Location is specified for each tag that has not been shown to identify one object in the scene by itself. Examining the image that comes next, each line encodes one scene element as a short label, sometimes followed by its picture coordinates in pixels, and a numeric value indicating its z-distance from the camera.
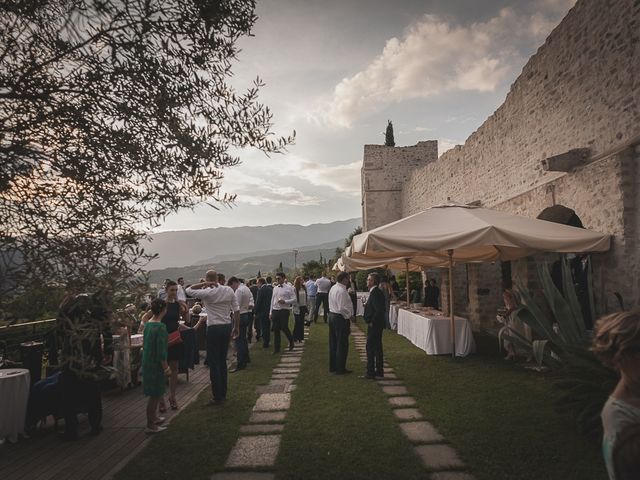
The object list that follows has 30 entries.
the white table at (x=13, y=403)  4.32
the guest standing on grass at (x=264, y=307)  9.51
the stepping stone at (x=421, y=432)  3.94
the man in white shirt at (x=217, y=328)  5.41
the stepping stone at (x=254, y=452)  3.53
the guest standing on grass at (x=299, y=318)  10.47
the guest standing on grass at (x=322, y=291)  13.33
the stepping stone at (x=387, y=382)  6.11
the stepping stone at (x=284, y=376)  6.66
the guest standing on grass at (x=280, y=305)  8.81
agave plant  3.79
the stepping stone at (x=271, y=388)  5.91
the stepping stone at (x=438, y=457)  3.36
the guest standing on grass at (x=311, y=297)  14.25
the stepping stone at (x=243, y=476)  3.29
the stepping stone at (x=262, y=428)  4.30
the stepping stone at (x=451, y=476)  3.17
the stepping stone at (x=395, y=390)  5.60
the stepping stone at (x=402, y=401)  5.05
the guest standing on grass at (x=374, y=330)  6.48
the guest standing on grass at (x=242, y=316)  7.59
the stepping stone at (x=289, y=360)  8.10
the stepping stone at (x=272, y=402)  5.08
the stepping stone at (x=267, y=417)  4.63
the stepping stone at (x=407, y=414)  4.57
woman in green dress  4.50
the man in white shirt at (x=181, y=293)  10.98
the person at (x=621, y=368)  1.56
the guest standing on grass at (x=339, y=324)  6.77
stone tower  29.12
